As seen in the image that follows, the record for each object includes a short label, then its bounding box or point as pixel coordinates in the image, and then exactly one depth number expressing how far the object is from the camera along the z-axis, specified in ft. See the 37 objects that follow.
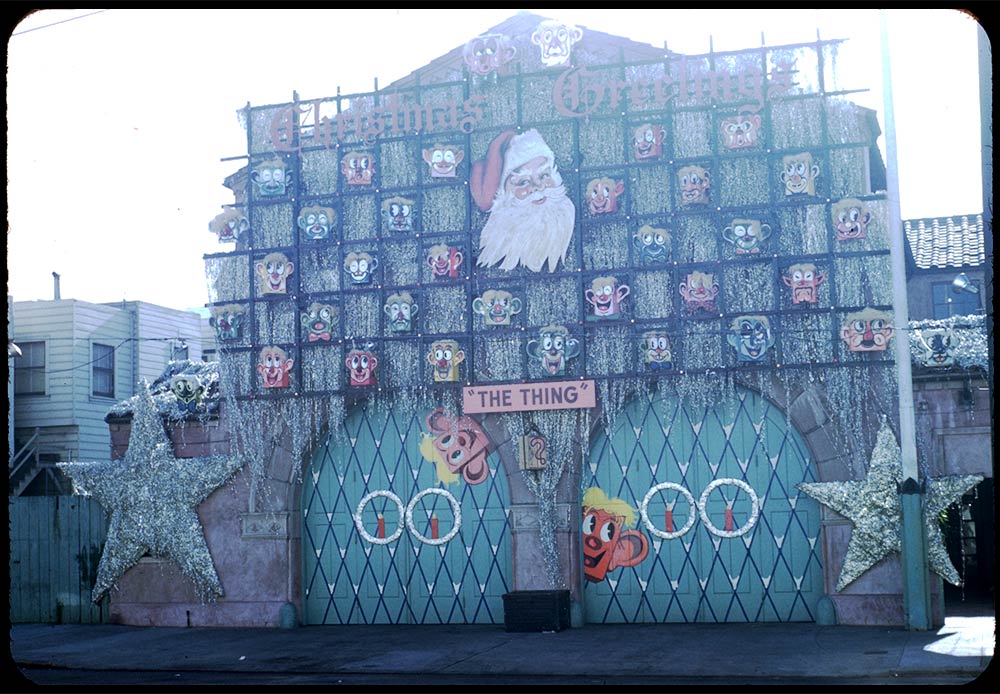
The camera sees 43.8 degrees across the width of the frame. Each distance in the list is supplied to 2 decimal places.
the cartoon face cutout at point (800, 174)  69.10
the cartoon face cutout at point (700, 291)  69.87
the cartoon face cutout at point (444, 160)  75.50
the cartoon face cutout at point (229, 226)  79.36
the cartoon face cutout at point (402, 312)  75.00
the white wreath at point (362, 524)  75.92
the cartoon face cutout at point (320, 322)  76.84
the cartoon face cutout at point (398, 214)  75.87
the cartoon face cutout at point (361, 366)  75.72
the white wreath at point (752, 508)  69.72
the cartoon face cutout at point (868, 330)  67.00
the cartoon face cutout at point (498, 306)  73.41
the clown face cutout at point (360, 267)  76.28
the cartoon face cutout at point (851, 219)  68.03
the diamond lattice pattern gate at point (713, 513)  69.41
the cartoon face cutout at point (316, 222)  77.36
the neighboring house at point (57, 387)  110.93
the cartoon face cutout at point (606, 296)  71.41
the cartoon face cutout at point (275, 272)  77.92
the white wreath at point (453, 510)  74.69
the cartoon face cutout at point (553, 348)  72.02
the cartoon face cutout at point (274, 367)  77.25
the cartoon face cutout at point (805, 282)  68.49
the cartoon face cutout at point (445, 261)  74.69
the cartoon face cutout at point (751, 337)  69.05
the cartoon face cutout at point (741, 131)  70.18
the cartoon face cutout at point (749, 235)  69.56
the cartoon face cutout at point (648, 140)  71.82
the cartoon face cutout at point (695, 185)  70.59
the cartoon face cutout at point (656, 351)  70.44
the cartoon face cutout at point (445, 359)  74.08
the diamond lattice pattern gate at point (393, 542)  74.23
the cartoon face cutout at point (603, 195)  72.33
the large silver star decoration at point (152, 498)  77.92
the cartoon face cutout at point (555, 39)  74.13
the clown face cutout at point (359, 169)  76.95
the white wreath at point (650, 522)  70.69
